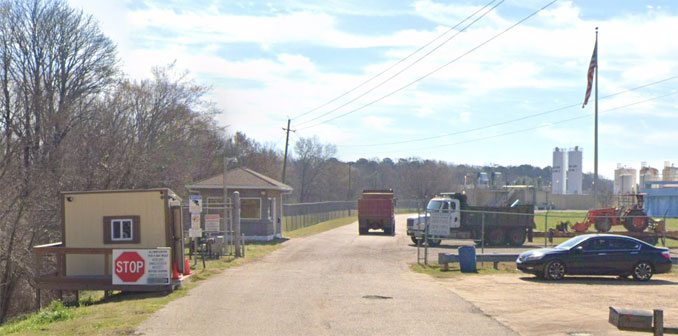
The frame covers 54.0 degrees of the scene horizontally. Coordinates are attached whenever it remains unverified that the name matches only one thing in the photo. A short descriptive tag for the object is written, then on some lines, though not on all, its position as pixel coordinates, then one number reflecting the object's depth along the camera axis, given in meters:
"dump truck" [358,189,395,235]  43.00
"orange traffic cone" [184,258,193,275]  20.20
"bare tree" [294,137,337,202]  106.00
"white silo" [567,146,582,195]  126.75
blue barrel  23.80
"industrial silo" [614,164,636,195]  95.94
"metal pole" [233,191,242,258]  27.56
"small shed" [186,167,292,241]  36.41
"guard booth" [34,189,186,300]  18.50
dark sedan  21.55
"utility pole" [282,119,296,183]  57.25
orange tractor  40.44
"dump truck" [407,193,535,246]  35.78
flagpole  43.78
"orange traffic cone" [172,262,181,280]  18.25
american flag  41.69
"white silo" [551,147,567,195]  127.08
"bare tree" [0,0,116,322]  25.80
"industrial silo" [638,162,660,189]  89.88
